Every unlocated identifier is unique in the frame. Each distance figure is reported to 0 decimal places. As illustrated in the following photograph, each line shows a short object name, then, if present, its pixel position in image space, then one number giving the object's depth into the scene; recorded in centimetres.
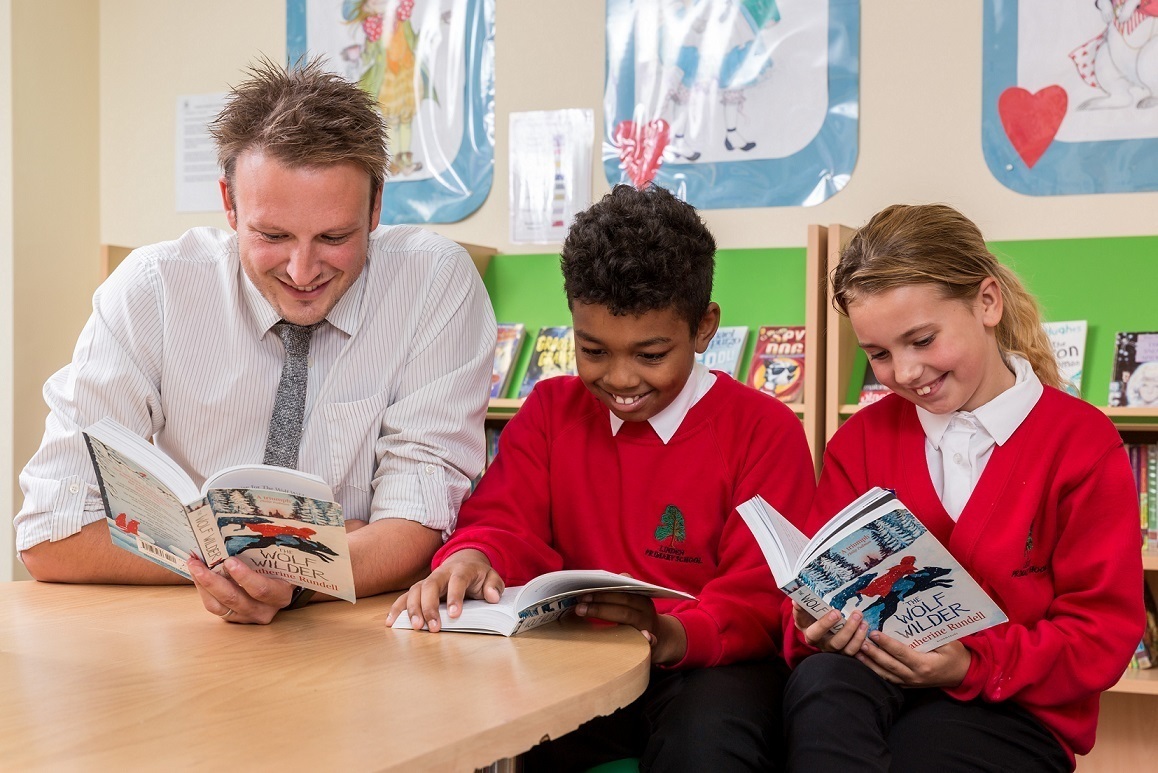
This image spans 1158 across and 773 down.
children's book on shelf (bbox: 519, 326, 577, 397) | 320
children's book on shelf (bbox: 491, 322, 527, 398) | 323
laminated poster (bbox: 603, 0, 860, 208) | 310
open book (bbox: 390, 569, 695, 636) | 129
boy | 154
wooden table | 89
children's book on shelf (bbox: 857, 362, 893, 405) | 289
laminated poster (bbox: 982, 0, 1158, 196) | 283
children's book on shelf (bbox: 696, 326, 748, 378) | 304
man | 162
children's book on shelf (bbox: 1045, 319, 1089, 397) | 275
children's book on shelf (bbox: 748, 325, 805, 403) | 291
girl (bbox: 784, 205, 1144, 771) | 141
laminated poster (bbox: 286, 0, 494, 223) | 350
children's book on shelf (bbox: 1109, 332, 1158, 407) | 266
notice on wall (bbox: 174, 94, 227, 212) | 384
